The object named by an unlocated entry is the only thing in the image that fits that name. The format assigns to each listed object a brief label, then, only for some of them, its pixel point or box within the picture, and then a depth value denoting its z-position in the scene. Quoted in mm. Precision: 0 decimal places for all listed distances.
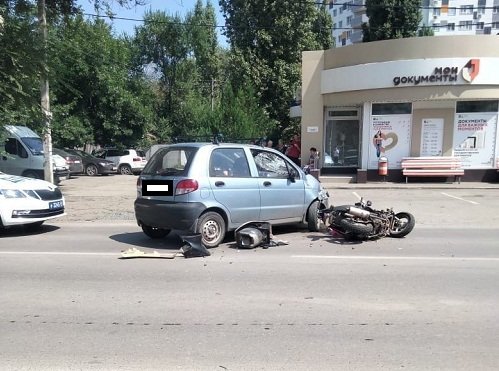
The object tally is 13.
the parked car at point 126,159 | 30438
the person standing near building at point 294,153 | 21297
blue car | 7906
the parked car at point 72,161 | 25766
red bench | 18984
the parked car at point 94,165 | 28406
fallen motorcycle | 8445
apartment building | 89000
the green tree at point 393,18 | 35500
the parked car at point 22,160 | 18922
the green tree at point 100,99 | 30516
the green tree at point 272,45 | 35688
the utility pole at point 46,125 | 14387
